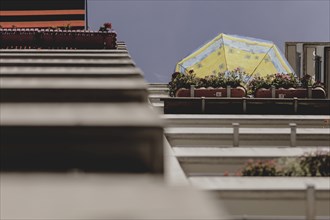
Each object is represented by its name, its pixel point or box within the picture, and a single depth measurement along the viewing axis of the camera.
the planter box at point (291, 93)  37.53
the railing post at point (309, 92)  37.69
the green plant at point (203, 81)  37.75
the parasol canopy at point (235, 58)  44.97
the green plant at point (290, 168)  20.94
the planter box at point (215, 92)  37.09
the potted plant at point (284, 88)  37.56
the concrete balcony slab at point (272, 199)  17.44
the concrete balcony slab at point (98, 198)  4.29
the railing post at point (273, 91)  37.41
